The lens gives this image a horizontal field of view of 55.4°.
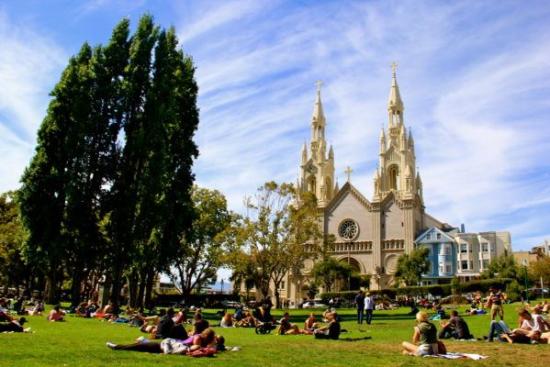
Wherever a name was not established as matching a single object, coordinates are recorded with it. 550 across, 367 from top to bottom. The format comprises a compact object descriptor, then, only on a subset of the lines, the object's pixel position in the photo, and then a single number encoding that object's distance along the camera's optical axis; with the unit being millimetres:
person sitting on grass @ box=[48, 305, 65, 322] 22531
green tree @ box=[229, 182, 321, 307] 47062
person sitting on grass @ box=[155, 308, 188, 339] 13820
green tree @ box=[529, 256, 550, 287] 65562
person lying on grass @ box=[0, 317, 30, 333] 15234
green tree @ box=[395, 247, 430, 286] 69188
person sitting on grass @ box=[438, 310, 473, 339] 16203
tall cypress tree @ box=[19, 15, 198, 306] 31312
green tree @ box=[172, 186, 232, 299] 58125
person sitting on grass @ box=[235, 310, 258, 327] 23641
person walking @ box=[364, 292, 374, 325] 24703
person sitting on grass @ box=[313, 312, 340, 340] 17109
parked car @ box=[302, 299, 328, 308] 61188
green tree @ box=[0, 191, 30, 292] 44875
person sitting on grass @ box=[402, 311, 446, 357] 12180
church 83375
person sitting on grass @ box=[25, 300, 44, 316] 26102
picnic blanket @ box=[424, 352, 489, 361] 11785
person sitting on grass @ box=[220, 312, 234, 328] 23456
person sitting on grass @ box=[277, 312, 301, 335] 19156
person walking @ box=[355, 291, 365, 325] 24984
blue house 81206
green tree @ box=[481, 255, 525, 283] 61750
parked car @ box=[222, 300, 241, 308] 60525
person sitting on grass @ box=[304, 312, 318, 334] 19197
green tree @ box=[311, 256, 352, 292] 70500
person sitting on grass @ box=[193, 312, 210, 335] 13578
